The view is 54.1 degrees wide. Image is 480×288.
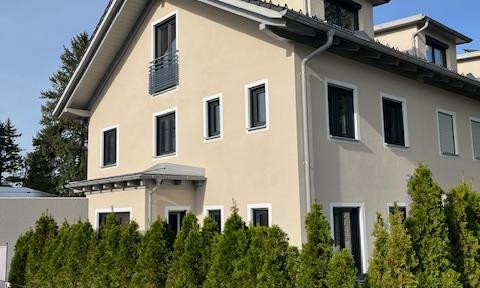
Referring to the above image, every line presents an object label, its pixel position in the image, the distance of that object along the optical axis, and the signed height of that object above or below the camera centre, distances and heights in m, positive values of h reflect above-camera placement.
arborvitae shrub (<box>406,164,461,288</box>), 6.97 -0.34
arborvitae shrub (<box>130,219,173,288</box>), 8.60 -0.79
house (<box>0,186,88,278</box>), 15.51 +0.18
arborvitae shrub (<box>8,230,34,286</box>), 11.83 -1.10
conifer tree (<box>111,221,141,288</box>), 9.10 -0.77
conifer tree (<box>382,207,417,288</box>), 6.70 -0.69
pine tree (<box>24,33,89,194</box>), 35.12 +5.47
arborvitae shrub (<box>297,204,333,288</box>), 6.80 -0.58
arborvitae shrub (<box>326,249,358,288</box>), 6.59 -0.85
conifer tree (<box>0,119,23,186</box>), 46.00 +6.25
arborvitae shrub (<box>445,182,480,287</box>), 7.56 -0.54
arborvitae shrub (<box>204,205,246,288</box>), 7.59 -0.66
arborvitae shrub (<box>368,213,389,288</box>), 6.89 -0.68
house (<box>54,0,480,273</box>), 10.18 +2.57
